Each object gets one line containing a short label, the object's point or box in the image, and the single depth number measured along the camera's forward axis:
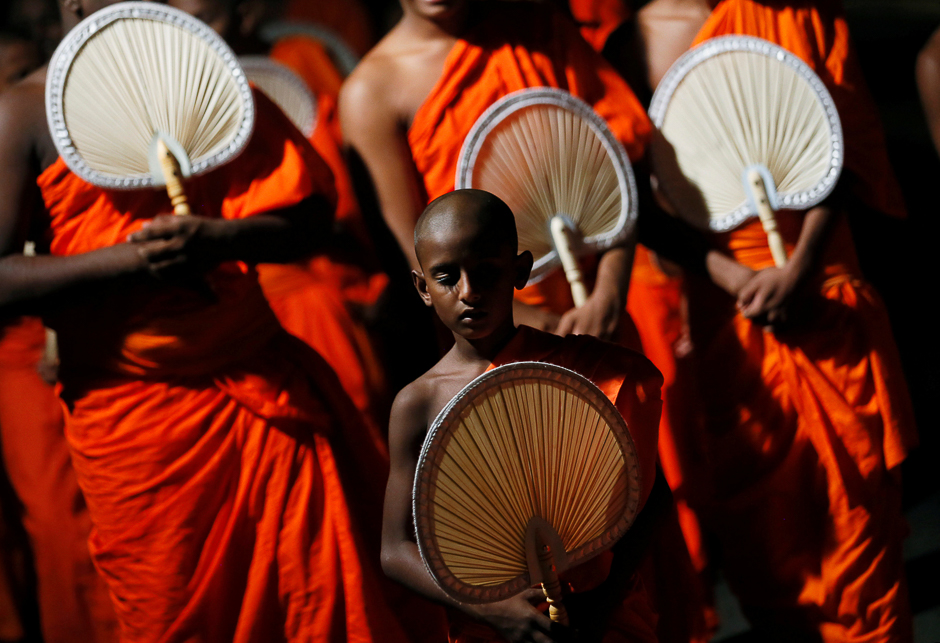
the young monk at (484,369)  2.56
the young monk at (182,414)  3.68
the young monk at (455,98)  4.12
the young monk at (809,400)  4.49
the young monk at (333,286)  5.13
